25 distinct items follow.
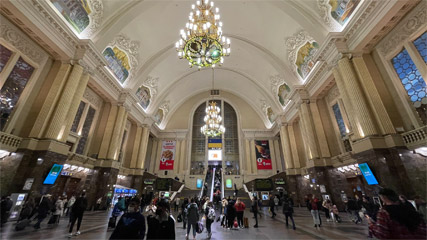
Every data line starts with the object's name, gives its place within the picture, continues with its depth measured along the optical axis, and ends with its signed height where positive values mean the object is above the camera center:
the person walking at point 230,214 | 5.53 -0.66
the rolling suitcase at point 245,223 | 5.76 -0.95
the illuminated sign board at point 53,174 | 6.69 +0.65
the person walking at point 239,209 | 5.64 -0.51
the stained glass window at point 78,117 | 10.38 +4.32
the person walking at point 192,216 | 4.17 -0.54
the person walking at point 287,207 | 5.52 -0.45
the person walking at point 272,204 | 7.82 -0.51
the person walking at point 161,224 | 2.02 -0.36
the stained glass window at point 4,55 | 6.70 +5.00
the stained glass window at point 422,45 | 6.25 +5.08
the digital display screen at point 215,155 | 20.78 +4.22
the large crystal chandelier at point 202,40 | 6.68 +5.53
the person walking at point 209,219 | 4.58 -0.67
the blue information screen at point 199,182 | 18.67 +0.99
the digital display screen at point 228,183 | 18.79 +0.95
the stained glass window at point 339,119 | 10.36 +4.25
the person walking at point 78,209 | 4.16 -0.39
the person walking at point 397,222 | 1.75 -0.29
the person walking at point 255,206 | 5.89 -0.46
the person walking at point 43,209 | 4.82 -0.46
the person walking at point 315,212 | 5.40 -0.57
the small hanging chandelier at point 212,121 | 13.85 +5.43
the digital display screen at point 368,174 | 6.26 +0.66
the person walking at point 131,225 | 1.93 -0.36
